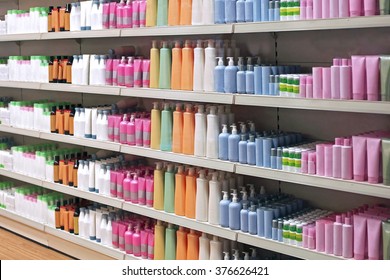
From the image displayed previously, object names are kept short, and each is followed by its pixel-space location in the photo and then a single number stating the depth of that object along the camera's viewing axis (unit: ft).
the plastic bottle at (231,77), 12.02
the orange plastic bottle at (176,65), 13.11
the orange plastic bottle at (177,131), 13.23
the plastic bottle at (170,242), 13.64
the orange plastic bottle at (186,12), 12.83
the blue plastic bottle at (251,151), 11.79
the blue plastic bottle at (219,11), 12.10
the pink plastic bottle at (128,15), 14.28
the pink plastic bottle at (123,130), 14.59
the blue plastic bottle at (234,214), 12.07
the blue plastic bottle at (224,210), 12.28
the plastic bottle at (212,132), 12.50
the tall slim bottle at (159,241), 13.88
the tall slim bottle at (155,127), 13.75
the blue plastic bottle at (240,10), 11.75
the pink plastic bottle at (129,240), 14.43
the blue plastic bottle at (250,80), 11.69
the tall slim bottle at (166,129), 13.51
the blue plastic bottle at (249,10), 11.59
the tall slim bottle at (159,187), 13.78
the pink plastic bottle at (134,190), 14.37
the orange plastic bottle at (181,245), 13.35
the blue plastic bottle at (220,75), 12.21
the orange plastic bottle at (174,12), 13.08
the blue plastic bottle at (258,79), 11.57
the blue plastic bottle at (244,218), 11.91
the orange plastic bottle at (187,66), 12.87
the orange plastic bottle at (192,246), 13.12
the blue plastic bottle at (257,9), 11.49
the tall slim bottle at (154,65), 13.67
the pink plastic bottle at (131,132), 14.47
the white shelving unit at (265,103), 10.33
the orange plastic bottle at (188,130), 12.98
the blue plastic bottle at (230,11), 11.91
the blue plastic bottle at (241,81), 11.85
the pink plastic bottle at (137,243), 14.34
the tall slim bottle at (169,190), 13.53
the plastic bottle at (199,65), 12.63
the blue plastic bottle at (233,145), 12.09
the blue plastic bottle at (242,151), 11.96
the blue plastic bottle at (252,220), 11.78
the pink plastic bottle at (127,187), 14.52
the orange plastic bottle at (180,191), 13.29
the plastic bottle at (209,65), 12.41
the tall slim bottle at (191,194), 13.05
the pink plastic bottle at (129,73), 14.37
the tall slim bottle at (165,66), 13.41
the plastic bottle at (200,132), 12.74
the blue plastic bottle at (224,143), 12.26
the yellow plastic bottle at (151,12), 13.64
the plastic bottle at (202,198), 12.82
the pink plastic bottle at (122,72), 14.55
